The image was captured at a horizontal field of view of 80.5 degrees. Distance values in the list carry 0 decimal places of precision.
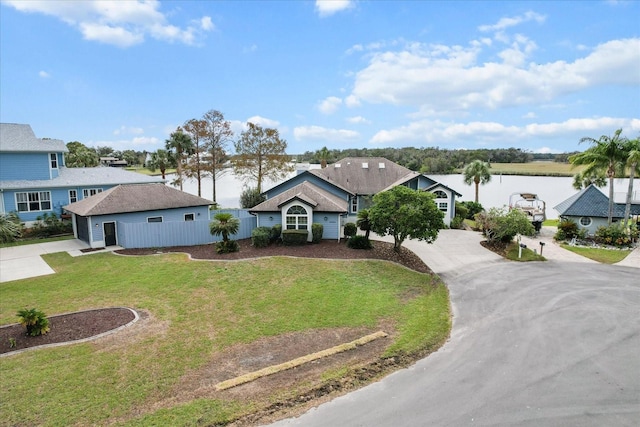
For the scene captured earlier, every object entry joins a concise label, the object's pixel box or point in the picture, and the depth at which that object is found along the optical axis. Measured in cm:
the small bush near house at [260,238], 2103
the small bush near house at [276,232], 2197
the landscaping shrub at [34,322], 1044
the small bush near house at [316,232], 2192
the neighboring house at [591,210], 2690
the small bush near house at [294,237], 2130
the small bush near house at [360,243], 2094
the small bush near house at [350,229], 2344
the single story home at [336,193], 2230
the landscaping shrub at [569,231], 2608
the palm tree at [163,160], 3891
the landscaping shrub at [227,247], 1998
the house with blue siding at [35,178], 2531
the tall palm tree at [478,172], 3900
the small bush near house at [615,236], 2408
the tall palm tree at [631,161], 2342
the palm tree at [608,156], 2512
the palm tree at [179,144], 3756
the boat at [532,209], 2919
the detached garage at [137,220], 2170
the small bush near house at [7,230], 1442
